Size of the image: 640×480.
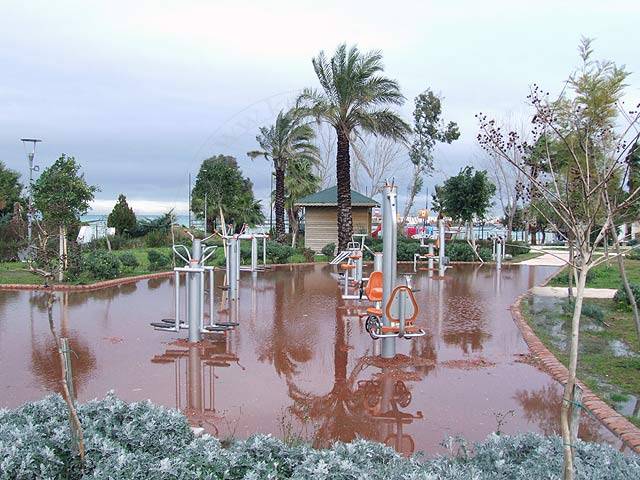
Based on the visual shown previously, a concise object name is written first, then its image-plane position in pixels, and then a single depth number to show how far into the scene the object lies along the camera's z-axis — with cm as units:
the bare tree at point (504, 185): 3641
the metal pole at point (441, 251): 1670
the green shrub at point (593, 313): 902
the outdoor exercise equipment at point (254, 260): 1547
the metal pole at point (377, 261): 868
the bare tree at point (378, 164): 3778
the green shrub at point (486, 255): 2264
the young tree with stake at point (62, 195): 1275
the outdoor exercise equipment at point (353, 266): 1143
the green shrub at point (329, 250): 2283
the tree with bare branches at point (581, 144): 270
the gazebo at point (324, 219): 2630
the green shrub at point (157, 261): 1703
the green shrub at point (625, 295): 1016
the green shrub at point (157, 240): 2686
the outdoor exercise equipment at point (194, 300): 704
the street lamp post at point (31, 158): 2030
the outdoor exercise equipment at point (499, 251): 1796
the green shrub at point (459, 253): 2255
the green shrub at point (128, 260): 1595
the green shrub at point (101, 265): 1386
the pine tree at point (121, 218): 2989
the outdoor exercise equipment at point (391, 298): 641
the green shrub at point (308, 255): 2150
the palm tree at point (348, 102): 1964
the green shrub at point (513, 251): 2555
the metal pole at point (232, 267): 1106
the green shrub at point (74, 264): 1339
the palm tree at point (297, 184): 3091
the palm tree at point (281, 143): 2509
